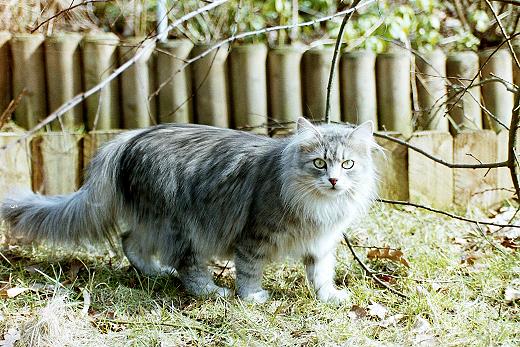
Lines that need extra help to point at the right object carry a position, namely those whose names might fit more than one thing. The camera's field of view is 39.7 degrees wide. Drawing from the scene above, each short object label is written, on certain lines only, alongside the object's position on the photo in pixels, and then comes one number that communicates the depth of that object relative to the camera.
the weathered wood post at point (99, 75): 5.67
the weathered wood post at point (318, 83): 5.70
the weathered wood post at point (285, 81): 5.73
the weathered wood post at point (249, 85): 5.70
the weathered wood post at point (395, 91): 5.74
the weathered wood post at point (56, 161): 5.48
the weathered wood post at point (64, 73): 5.64
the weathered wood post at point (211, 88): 5.71
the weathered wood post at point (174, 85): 5.70
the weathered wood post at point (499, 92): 5.76
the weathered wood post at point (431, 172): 5.65
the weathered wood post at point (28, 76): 5.64
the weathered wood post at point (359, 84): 5.73
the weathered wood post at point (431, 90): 5.78
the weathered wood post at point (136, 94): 5.71
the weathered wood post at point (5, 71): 5.66
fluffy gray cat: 4.02
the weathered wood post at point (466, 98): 5.79
